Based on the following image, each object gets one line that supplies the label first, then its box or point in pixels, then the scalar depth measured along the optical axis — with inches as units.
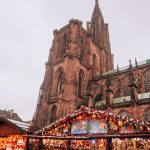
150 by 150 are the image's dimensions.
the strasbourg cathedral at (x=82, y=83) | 948.0
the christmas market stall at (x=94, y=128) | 323.0
